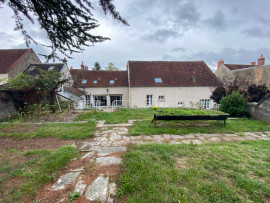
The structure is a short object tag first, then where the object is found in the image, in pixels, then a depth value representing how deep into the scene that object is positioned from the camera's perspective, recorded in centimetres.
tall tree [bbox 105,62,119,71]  3382
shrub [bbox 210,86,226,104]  1049
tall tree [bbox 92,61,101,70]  3720
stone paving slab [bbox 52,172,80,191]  175
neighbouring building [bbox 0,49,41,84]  1441
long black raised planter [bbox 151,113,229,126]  461
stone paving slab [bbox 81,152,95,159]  262
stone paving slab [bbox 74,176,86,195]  164
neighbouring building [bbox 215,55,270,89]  1360
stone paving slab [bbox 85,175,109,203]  152
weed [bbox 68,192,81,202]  151
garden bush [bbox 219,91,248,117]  706
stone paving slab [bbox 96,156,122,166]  231
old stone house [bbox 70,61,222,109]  1534
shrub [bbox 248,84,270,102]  920
